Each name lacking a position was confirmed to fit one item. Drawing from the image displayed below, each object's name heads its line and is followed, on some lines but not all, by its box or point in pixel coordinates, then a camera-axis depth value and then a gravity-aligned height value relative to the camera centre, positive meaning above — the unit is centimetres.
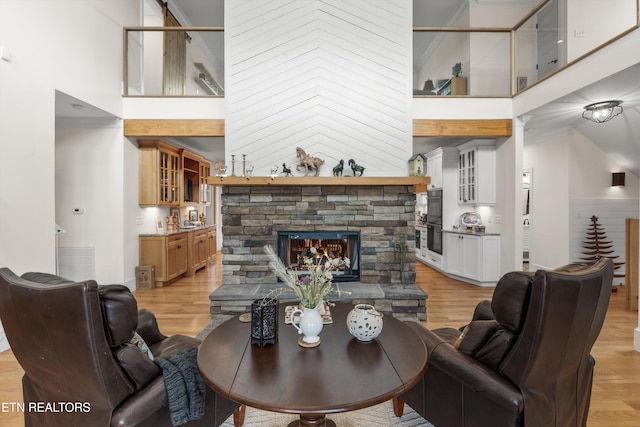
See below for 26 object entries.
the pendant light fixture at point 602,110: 374 +126
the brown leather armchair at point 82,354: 117 -59
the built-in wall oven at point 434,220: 599 -22
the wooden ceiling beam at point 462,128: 460 +122
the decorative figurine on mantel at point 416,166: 398 +56
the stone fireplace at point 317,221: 412 -16
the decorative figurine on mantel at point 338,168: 399 +53
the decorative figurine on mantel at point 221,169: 399 +52
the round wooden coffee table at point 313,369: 120 -73
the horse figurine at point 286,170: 400 +51
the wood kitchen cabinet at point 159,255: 495 -75
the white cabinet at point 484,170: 503 +64
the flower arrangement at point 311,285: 163 -41
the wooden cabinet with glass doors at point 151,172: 499 +62
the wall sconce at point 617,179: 519 +52
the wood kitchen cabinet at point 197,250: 582 -81
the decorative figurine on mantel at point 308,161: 399 +63
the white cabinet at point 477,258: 496 -80
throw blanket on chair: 135 -81
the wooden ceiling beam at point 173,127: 459 +122
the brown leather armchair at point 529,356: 130 -69
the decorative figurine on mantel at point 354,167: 400 +55
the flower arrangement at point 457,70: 489 +223
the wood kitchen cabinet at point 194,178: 638 +70
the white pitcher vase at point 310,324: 164 -62
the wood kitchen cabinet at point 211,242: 679 -76
